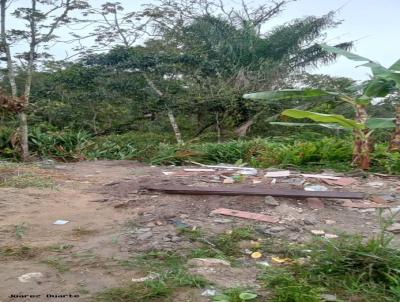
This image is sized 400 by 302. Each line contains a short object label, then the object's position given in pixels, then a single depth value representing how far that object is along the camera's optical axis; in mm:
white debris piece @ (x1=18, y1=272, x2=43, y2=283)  2187
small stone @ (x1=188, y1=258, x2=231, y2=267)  2342
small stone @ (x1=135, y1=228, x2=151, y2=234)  2914
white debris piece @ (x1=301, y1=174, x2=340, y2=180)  4588
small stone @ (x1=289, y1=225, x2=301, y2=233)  3015
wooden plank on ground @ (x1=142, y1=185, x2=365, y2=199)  3648
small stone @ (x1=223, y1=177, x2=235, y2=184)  4465
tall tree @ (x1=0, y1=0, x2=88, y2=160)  8570
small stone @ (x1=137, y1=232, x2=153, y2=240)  2785
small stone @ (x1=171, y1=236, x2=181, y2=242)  2730
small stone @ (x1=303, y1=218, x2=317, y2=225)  3170
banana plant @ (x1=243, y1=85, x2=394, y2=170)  4527
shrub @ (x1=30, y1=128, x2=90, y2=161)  8562
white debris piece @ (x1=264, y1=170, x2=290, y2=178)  4668
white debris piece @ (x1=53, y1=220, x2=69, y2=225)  3250
